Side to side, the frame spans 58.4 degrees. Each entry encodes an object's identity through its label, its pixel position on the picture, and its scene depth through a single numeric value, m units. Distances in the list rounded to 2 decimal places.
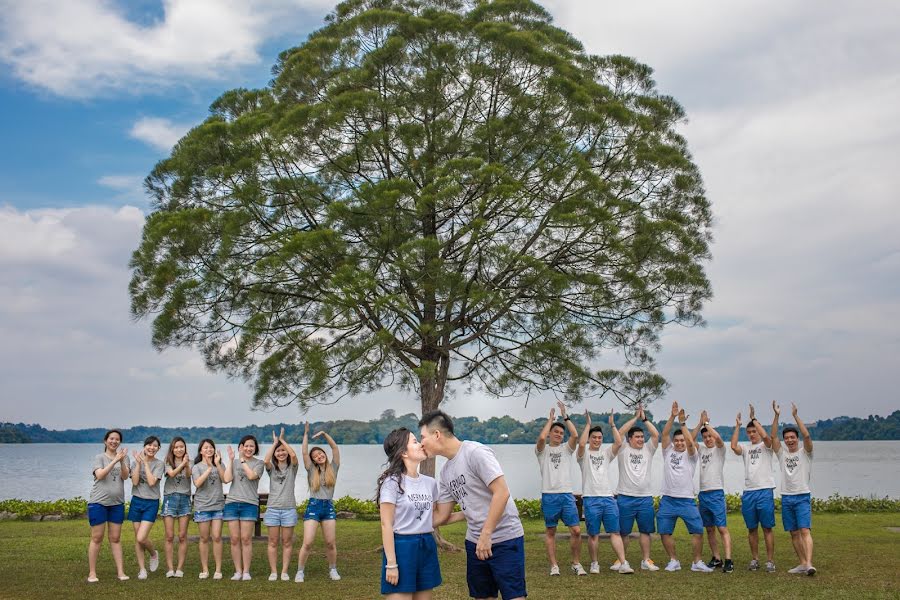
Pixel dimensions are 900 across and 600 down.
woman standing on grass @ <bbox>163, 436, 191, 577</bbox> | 10.34
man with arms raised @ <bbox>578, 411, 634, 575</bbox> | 10.31
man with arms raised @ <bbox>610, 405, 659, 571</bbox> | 10.51
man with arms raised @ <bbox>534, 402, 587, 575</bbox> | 10.21
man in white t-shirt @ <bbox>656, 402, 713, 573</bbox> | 10.40
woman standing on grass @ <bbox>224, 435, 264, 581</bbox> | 10.05
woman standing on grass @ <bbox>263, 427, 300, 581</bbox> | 10.05
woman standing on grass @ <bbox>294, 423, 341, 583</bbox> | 9.87
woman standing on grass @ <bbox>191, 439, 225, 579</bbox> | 10.20
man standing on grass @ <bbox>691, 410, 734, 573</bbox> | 10.41
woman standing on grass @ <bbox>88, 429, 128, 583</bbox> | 9.77
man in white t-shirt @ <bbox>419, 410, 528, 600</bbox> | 5.41
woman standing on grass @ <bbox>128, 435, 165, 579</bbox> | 10.16
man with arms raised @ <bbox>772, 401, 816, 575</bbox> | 9.95
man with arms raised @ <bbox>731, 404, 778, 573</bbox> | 10.24
